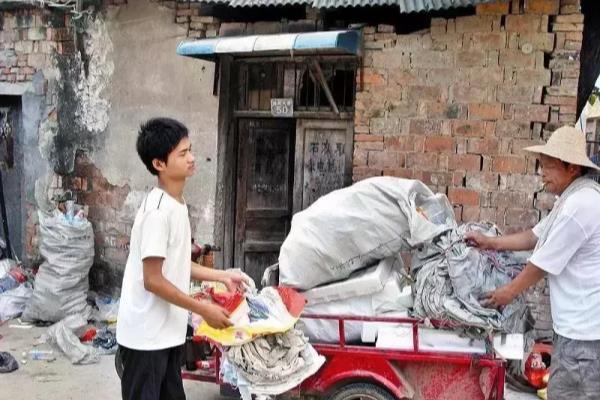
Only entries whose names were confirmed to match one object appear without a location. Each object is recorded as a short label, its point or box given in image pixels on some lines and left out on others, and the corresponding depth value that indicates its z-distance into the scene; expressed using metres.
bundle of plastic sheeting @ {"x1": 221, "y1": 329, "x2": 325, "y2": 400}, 3.68
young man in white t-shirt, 2.97
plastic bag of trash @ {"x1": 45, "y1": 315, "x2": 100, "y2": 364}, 5.95
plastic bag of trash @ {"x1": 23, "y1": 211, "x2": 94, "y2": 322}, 7.02
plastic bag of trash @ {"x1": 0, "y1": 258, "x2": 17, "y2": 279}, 7.95
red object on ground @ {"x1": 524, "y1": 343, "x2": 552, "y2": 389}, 4.83
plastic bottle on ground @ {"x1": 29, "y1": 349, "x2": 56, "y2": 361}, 6.01
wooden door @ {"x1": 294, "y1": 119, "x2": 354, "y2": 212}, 6.47
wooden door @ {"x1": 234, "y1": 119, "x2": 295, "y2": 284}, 6.89
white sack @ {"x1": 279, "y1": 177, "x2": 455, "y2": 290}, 4.12
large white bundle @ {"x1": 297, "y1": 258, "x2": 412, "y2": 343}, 4.10
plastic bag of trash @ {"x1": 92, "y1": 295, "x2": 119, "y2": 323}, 7.06
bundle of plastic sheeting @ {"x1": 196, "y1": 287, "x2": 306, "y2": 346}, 3.45
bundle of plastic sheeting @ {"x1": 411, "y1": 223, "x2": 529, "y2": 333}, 3.76
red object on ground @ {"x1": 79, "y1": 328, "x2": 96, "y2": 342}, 6.53
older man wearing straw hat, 3.27
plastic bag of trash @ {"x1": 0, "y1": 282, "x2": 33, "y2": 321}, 7.31
